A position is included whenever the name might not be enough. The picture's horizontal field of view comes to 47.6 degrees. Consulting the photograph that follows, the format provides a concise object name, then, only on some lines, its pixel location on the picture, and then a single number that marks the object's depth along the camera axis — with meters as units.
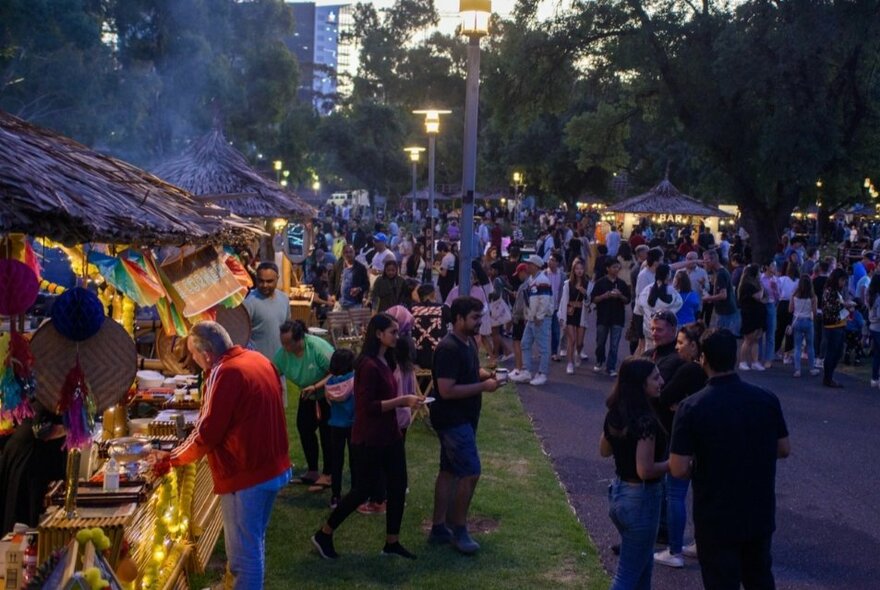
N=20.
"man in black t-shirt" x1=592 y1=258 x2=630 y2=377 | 14.66
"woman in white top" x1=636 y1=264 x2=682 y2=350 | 13.46
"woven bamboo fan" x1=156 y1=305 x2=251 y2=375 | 8.83
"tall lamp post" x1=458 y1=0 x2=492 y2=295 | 10.18
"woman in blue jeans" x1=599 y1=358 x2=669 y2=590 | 5.57
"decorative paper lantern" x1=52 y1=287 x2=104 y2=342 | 5.55
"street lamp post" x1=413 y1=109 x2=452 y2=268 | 19.28
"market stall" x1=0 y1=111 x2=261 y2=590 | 4.86
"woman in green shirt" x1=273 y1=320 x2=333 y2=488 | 8.68
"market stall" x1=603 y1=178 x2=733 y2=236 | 34.06
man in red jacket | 5.61
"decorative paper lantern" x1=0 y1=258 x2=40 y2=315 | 5.13
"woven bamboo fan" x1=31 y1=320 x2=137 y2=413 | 5.60
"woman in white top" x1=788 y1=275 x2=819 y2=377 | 15.28
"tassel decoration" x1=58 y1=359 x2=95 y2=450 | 5.52
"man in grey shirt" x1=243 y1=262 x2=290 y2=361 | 9.80
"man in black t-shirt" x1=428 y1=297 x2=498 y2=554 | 7.20
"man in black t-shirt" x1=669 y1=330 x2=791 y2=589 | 5.12
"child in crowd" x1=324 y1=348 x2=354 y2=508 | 8.00
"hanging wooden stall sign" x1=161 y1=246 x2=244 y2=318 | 7.32
